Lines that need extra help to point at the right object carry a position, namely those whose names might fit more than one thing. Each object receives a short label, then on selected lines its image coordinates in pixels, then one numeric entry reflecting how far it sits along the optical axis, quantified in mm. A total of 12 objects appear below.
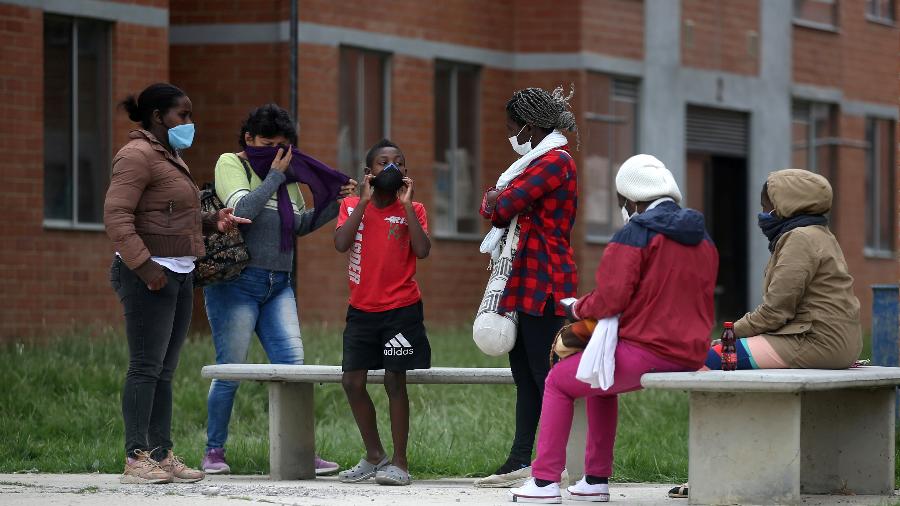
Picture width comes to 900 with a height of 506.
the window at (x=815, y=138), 53281
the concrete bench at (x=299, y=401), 18187
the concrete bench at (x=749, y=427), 15391
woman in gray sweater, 18875
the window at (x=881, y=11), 55562
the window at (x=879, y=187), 55656
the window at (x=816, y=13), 52750
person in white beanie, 15586
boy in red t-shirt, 17875
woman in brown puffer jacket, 17297
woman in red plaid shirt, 17203
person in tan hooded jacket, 16672
